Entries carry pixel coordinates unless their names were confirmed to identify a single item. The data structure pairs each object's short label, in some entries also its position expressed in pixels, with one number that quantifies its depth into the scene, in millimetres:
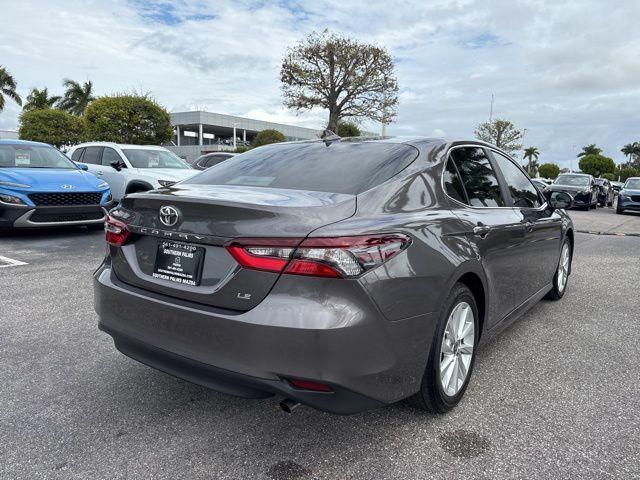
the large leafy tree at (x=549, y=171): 70938
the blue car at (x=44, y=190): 7969
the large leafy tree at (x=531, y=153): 111819
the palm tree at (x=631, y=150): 102588
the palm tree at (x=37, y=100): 53375
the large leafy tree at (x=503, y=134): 57000
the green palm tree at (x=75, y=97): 58969
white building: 60219
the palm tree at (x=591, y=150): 98831
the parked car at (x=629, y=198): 19656
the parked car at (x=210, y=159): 17938
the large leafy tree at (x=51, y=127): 31906
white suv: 10305
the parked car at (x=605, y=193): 24341
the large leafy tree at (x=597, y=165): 71500
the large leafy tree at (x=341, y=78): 34656
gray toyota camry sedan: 2150
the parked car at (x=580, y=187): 20859
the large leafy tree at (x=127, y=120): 23453
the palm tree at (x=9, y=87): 48844
